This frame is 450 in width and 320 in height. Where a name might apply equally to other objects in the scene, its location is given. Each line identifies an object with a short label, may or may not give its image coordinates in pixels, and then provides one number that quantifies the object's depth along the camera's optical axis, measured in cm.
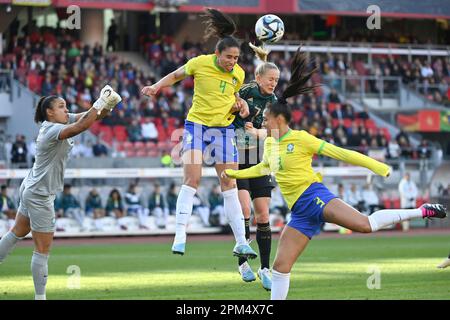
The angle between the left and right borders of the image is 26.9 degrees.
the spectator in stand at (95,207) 2695
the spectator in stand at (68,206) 2661
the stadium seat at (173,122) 3167
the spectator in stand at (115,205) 2727
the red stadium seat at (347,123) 3446
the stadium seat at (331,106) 3528
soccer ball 1252
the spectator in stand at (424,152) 3409
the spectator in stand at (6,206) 2573
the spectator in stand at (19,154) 2725
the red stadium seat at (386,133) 3471
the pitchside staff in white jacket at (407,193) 3092
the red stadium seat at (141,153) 2923
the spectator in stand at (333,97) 3641
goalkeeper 1021
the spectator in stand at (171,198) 2797
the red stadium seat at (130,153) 2918
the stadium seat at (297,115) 3356
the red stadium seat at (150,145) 2948
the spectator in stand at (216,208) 2822
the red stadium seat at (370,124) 3531
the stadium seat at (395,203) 3155
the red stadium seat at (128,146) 2943
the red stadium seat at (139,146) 2944
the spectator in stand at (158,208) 2781
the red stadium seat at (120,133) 3017
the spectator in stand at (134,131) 3011
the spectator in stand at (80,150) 2835
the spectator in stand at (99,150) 2858
